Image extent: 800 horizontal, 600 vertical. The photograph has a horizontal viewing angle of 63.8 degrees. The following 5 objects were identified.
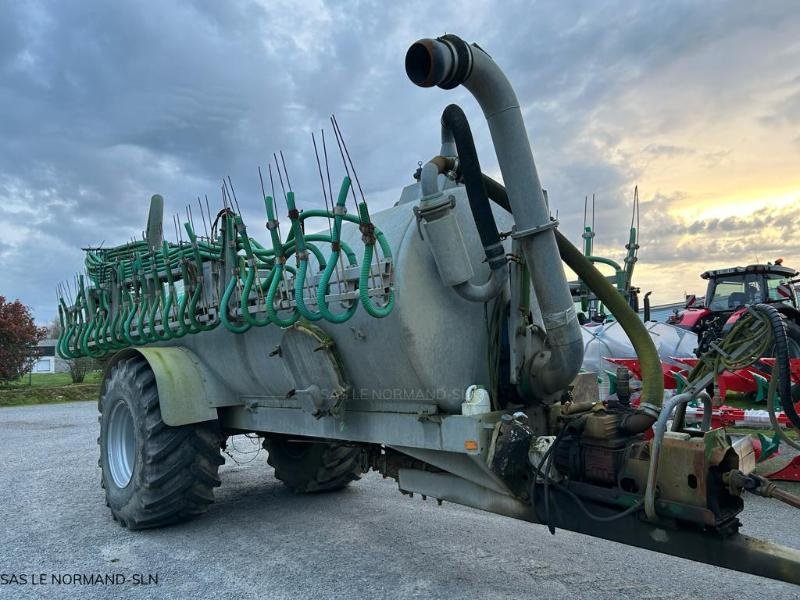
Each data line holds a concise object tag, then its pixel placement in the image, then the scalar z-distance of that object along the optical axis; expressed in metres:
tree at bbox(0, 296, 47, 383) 19.69
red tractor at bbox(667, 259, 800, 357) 11.09
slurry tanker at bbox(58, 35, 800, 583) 2.67
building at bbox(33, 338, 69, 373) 39.54
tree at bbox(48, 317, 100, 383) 22.23
